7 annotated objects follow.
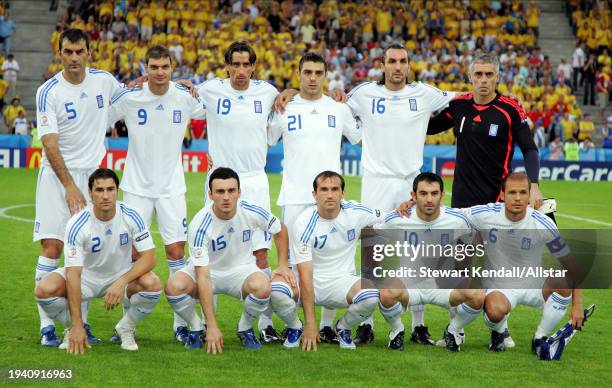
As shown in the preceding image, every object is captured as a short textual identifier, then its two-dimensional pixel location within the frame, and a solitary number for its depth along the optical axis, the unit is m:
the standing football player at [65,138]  16.33
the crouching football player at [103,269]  14.86
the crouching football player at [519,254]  15.27
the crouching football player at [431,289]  15.45
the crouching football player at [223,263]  15.26
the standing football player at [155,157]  17.44
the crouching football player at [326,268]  15.50
